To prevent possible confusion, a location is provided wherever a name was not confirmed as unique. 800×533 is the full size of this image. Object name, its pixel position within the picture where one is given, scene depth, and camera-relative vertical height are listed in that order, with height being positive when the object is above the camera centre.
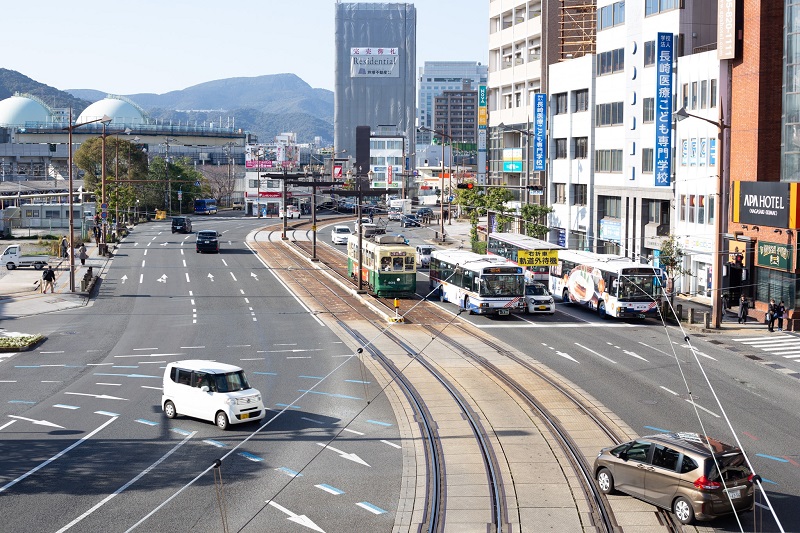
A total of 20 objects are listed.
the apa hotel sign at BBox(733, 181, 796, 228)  49.96 +0.05
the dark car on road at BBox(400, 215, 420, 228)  125.94 -2.35
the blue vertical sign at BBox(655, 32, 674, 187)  62.97 +6.92
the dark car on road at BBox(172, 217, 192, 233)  113.62 -2.58
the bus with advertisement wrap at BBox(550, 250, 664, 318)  49.94 -4.30
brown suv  19.48 -5.58
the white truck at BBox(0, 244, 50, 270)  77.38 -4.57
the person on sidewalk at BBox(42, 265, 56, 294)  62.88 -4.77
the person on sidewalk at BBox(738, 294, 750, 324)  50.71 -5.38
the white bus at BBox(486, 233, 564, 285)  58.28 -3.24
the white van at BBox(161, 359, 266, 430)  27.98 -5.54
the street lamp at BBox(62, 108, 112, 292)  63.03 -4.21
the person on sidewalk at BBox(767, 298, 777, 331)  48.03 -5.48
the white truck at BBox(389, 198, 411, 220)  151.16 -0.62
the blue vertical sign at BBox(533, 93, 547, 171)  87.81 +6.71
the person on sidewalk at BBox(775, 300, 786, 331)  48.22 -5.25
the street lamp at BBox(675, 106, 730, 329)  48.06 -2.65
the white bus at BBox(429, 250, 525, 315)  51.53 -4.36
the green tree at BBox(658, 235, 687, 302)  57.73 -3.22
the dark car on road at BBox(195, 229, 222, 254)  88.62 -3.55
